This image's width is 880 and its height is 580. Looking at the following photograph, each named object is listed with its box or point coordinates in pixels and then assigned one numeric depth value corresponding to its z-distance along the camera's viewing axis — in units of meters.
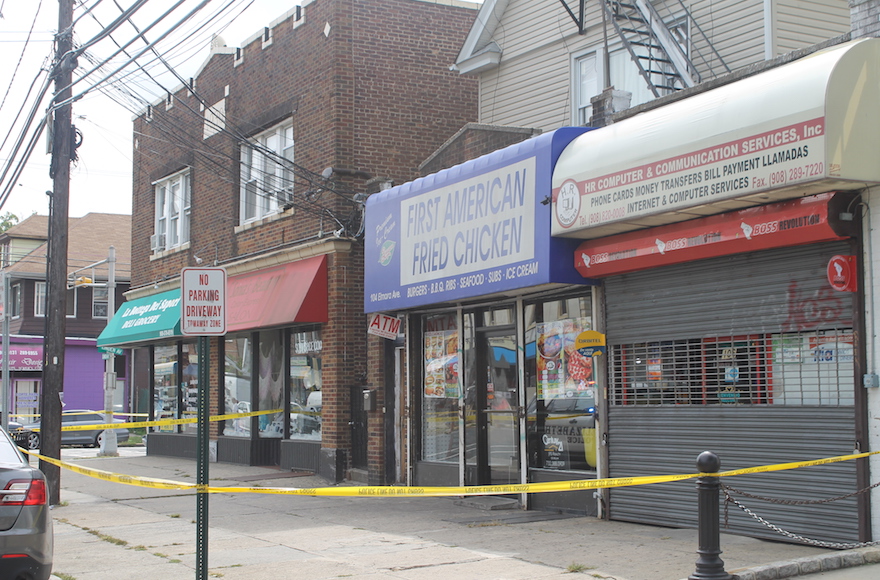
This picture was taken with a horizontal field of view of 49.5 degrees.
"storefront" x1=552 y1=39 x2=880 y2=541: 7.92
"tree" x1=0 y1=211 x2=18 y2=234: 68.69
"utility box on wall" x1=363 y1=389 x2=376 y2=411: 15.04
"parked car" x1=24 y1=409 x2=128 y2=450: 33.53
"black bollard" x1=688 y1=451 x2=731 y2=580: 6.57
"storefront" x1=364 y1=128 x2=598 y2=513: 11.20
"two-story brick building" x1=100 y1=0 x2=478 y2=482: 16.52
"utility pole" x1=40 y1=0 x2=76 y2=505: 13.71
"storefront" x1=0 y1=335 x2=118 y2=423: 43.09
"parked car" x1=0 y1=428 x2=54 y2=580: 6.62
